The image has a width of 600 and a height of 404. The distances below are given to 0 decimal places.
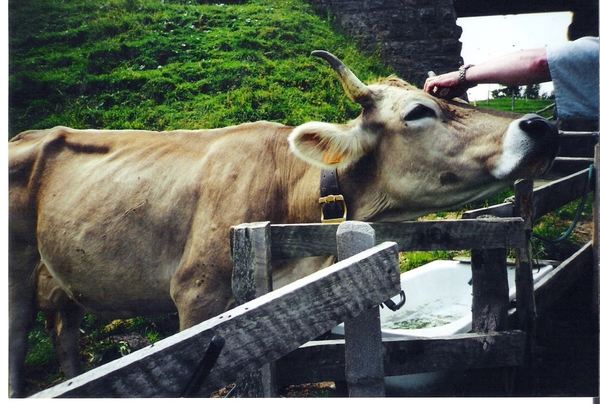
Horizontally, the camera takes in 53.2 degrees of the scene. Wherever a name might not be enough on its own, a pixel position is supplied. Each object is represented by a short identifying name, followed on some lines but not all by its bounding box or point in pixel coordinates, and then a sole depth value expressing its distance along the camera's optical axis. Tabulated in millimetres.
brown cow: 2293
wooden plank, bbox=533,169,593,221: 2732
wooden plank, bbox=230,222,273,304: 1693
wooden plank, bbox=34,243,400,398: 913
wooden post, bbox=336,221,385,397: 1432
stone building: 2924
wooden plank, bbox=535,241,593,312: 2611
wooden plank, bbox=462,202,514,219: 2477
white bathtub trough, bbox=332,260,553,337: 3189
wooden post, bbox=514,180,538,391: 2387
